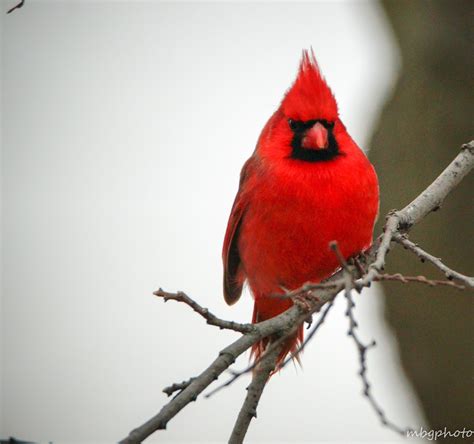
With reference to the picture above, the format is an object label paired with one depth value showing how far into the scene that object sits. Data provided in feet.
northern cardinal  19.99
